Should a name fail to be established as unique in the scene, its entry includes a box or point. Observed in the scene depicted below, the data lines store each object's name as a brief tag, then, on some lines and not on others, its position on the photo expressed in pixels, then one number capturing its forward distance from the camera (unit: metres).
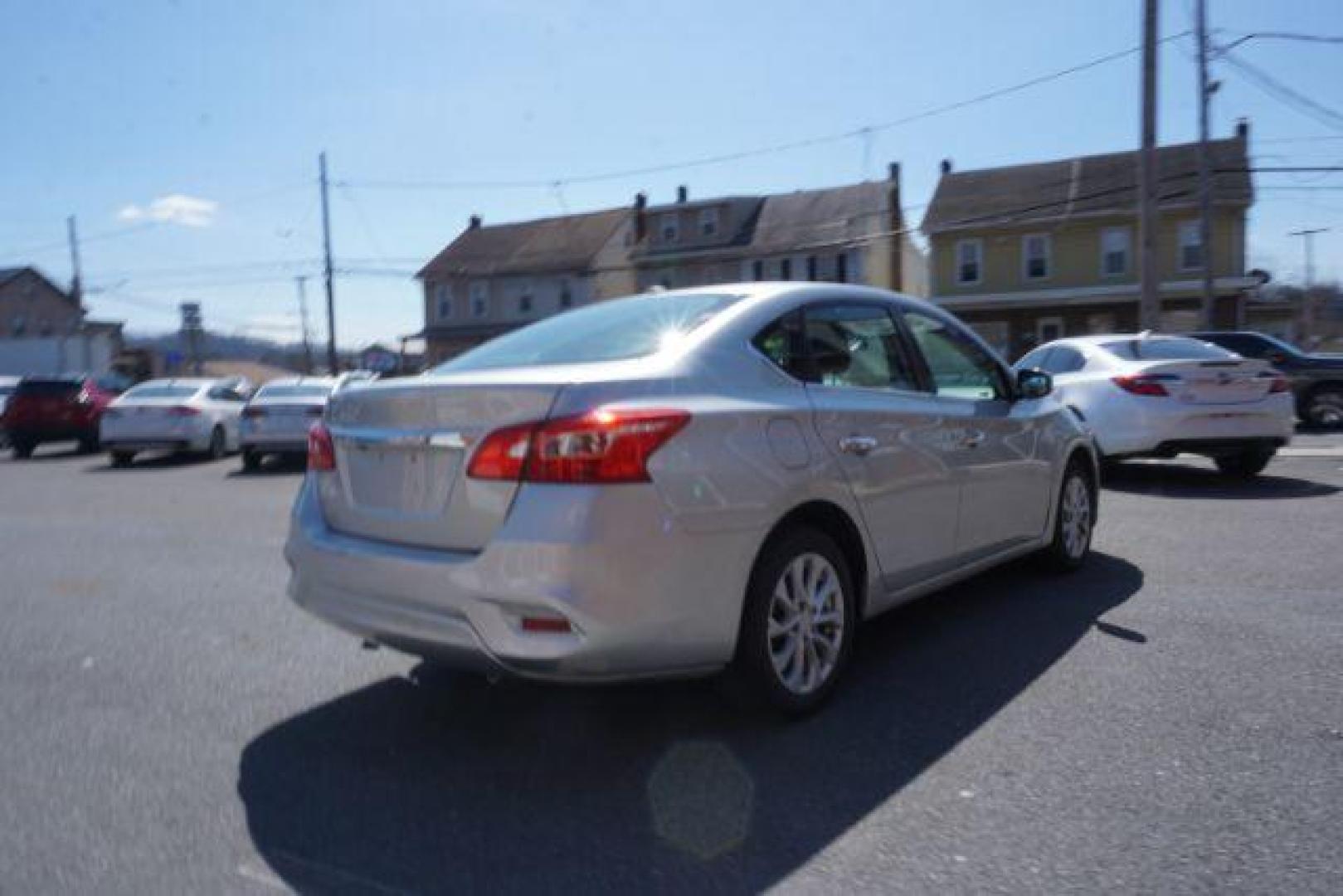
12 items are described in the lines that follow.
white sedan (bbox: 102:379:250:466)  15.55
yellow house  29.69
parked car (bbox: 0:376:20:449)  23.63
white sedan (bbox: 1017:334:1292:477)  8.93
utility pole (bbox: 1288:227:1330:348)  50.78
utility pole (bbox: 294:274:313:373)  56.31
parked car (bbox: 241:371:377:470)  14.19
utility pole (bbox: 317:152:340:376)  35.88
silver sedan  3.08
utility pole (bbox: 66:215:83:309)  48.50
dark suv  15.14
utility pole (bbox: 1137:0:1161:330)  16.12
